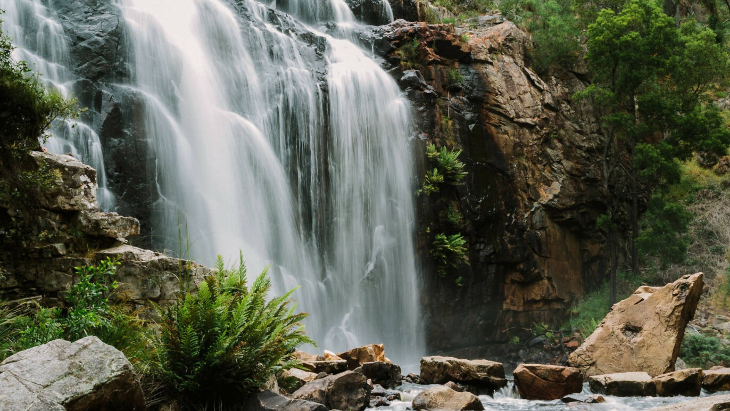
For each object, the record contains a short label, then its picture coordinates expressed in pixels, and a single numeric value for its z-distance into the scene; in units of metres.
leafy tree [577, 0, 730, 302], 17.80
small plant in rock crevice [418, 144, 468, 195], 17.05
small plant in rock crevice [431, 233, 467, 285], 16.72
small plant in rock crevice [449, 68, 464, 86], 18.83
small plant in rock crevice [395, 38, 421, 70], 18.84
